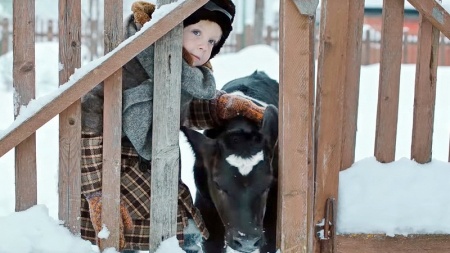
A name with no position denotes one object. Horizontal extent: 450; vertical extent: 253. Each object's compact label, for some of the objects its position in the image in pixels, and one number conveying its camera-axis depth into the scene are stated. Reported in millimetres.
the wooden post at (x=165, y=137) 3592
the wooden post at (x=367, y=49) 17672
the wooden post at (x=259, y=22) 19172
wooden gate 3627
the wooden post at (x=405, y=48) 17341
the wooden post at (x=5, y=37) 15754
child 3676
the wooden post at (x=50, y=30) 15730
